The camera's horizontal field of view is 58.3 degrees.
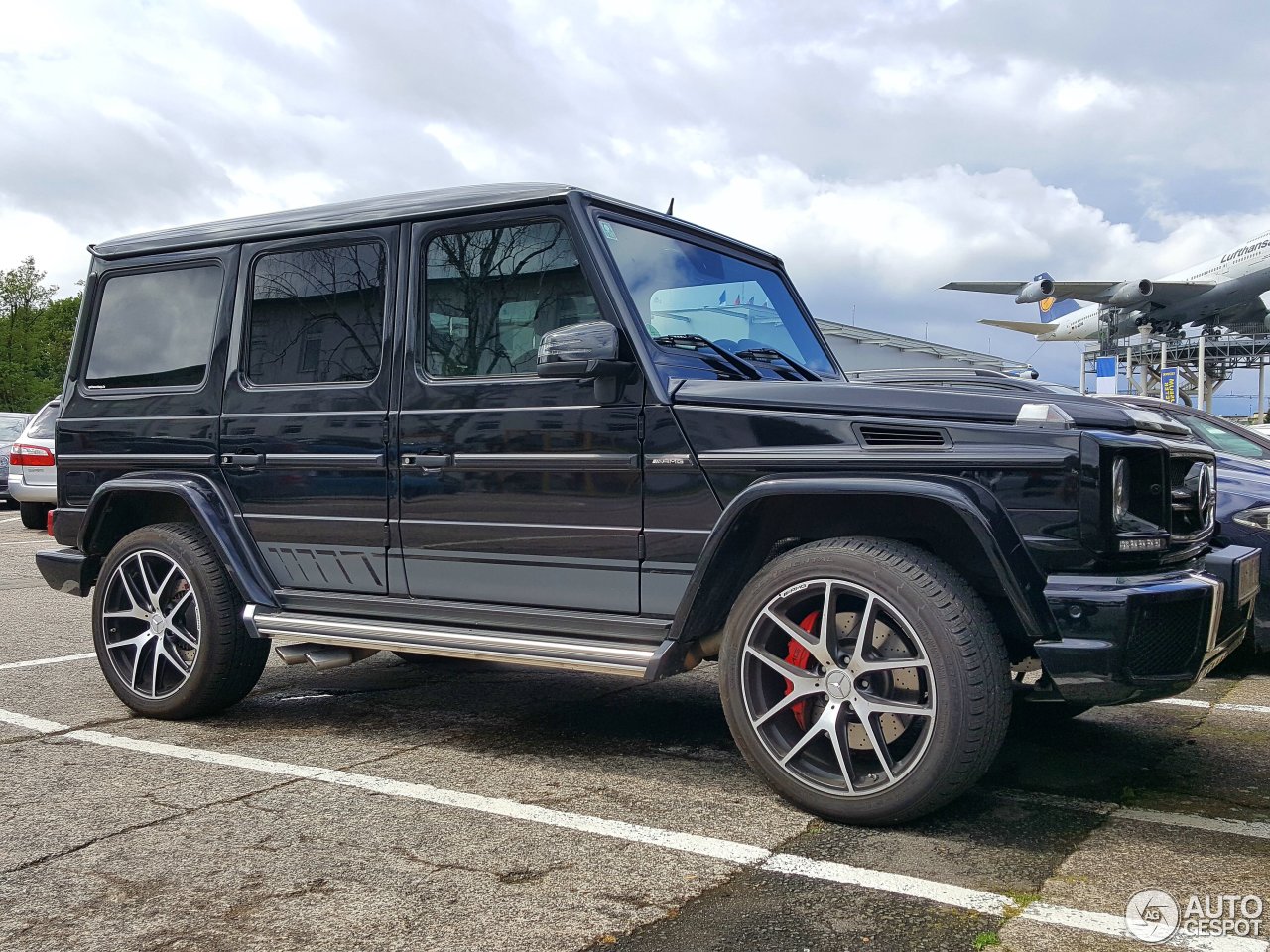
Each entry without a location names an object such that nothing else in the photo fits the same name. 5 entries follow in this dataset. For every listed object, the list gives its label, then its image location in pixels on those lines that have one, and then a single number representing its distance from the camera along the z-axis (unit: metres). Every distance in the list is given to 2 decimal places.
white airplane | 52.19
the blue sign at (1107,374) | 47.38
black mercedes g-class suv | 3.21
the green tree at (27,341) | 62.00
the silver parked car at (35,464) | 13.88
